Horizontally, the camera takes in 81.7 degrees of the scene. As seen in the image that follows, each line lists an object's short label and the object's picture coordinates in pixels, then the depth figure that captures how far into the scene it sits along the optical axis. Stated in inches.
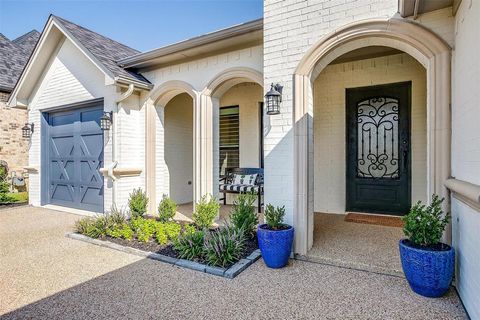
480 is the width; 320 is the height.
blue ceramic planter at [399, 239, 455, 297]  97.5
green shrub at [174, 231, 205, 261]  141.6
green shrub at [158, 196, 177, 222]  198.2
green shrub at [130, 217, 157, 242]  168.8
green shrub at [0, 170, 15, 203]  304.7
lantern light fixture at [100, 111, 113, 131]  227.1
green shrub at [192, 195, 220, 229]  179.6
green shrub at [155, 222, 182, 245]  162.6
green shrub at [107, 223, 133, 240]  171.5
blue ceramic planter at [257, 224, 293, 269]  129.0
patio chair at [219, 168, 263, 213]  242.4
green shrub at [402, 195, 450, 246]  102.7
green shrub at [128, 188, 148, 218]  214.9
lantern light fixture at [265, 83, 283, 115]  145.7
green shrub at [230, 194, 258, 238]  165.6
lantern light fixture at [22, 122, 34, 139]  293.0
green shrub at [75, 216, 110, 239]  180.7
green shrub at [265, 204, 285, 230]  137.7
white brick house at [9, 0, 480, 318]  113.9
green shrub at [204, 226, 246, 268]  133.0
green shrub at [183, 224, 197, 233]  161.2
